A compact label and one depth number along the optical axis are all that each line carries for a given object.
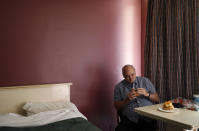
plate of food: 1.95
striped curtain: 2.45
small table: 1.61
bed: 1.74
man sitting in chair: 2.37
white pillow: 2.17
